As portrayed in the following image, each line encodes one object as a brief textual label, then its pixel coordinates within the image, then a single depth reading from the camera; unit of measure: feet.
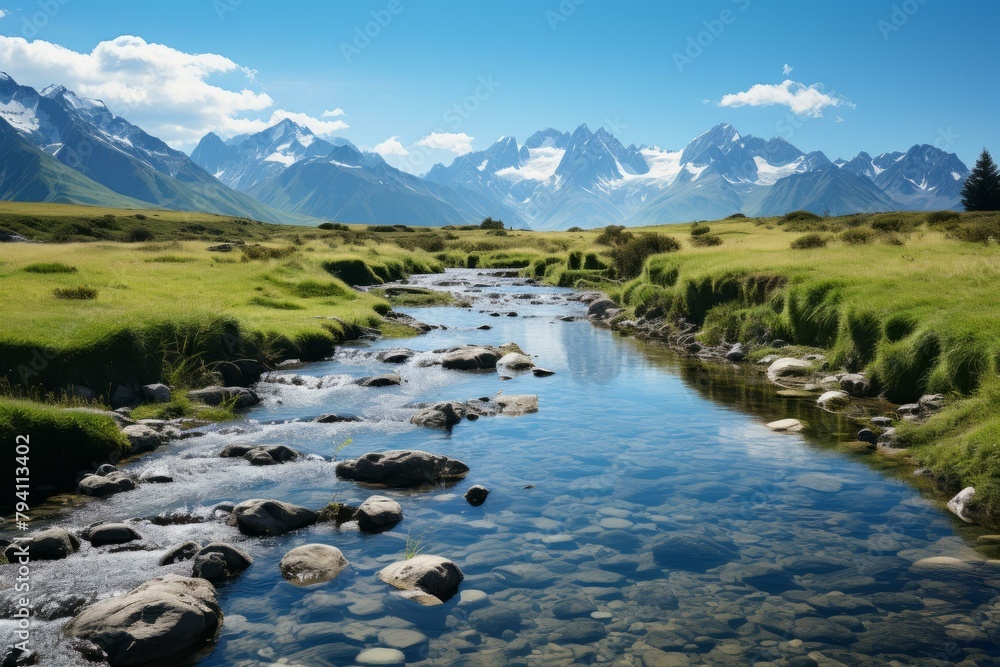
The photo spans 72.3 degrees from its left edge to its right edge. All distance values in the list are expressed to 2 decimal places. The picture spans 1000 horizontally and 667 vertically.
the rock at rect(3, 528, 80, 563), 36.96
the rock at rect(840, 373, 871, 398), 72.23
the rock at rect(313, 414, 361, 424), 67.42
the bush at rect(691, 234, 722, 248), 200.95
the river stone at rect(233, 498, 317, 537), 41.39
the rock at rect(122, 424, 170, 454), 55.97
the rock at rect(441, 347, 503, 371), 97.09
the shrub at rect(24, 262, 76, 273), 111.34
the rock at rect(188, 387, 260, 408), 71.46
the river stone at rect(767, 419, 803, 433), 63.57
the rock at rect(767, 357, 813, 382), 84.23
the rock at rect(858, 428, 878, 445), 58.77
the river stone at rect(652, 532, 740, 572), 37.73
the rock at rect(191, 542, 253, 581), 35.60
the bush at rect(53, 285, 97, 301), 89.71
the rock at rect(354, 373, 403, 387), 84.48
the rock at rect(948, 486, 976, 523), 42.14
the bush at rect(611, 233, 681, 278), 201.45
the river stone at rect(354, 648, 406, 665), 29.09
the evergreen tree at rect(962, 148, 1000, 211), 339.16
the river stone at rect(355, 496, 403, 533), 42.93
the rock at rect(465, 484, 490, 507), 47.24
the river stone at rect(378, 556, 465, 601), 34.71
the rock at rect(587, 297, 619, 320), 152.25
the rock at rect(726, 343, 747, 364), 100.42
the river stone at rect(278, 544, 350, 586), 36.06
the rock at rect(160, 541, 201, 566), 37.29
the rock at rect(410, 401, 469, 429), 67.05
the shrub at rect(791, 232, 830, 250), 159.43
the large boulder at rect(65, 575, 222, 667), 28.71
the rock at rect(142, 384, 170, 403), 68.39
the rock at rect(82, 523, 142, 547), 39.14
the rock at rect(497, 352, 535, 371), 96.22
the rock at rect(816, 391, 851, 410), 70.23
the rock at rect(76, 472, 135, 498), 46.98
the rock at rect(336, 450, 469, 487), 51.29
